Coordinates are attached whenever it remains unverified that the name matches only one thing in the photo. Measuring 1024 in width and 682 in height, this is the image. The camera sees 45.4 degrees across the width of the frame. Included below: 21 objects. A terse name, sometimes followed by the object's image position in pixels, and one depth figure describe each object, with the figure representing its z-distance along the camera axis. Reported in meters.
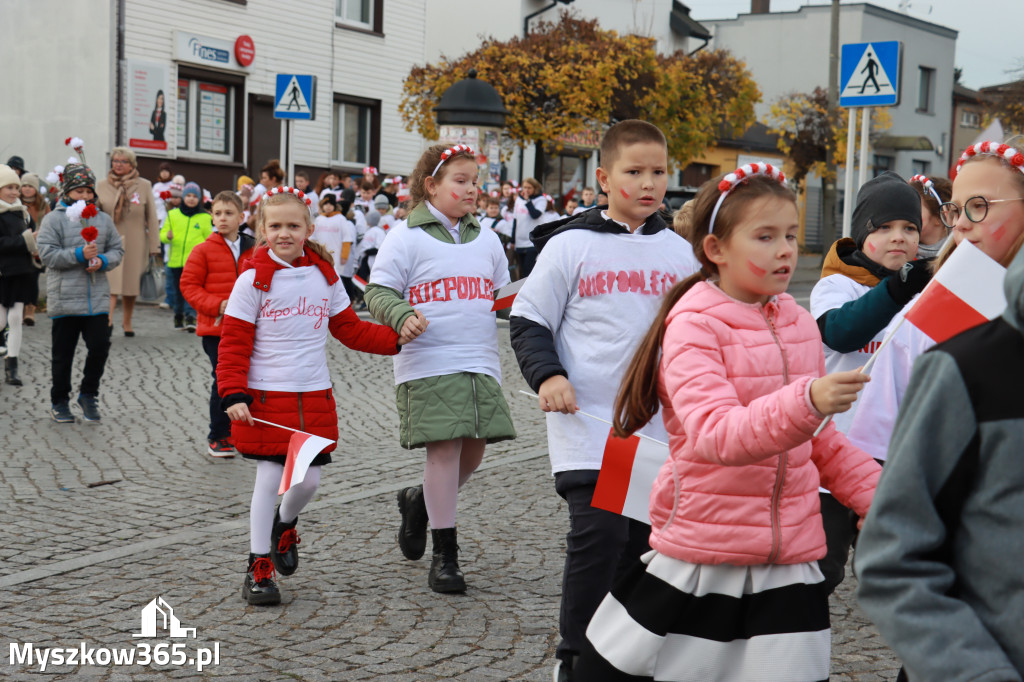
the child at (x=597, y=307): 4.05
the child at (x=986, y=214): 3.01
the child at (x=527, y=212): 21.23
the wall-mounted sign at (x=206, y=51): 23.42
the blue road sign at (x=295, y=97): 15.34
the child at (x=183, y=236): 14.95
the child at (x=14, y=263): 10.99
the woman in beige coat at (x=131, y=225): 13.41
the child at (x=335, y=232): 16.94
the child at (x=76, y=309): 9.39
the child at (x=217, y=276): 8.03
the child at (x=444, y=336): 5.29
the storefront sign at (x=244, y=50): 24.59
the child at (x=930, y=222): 4.66
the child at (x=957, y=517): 1.72
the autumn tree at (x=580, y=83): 24.95
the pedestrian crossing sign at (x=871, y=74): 10.74
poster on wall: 22.80
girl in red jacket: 5.22
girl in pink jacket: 2.73
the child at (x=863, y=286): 3.86
